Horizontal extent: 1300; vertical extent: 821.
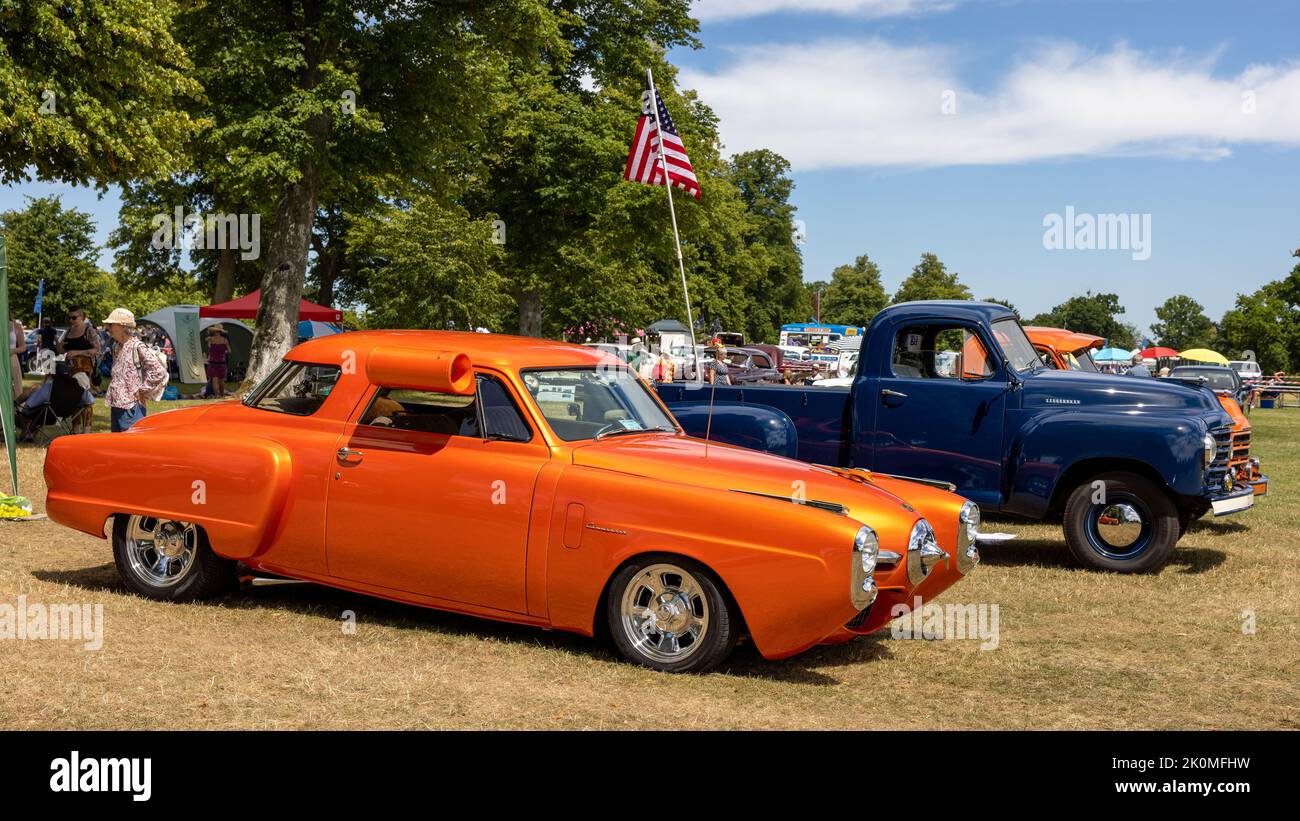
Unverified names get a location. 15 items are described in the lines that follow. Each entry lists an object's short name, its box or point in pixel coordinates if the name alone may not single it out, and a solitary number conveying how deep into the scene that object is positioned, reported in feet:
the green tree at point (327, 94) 73.67
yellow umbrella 183.52
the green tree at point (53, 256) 224.74
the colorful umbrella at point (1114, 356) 192.38
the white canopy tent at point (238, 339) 123.75
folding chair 53.88
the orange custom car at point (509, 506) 19.80
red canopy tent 110.22
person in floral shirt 38.32
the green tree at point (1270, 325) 242.99
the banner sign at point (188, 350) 115.85
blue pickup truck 32.32
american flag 34.94
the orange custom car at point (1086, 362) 36.65
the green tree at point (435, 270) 117.80
